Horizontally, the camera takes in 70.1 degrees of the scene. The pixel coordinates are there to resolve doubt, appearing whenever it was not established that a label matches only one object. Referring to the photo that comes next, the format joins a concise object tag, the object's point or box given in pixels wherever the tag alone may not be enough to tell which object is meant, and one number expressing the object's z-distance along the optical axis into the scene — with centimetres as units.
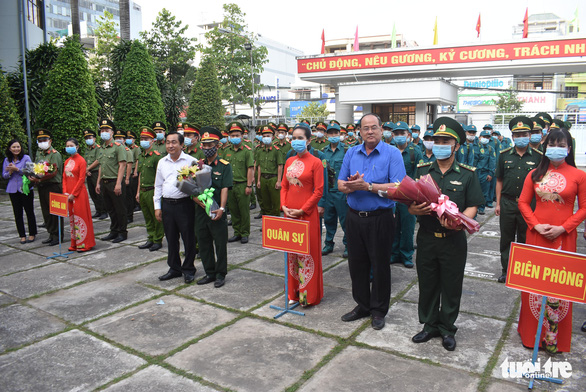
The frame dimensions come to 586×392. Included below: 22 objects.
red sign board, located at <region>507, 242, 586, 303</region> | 312
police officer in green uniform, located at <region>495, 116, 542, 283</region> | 526
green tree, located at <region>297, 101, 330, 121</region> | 5571
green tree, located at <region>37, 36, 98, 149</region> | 1397
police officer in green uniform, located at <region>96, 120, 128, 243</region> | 808
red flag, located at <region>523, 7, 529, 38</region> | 2338
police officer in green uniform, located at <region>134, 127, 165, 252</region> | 737
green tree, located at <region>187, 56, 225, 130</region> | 2352
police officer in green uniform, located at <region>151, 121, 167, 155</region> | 780
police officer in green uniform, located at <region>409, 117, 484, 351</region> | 370
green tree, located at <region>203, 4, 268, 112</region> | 2923
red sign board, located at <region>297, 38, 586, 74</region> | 1948
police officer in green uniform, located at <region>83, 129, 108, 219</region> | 888
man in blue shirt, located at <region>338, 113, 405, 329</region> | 414
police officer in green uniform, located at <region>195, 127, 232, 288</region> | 556
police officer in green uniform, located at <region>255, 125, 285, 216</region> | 902
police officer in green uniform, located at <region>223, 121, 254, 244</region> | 800
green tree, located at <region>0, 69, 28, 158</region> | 1263
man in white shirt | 569
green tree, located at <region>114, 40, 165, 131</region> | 1557
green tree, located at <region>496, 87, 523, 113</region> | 4400
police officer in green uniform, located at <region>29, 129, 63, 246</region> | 787
